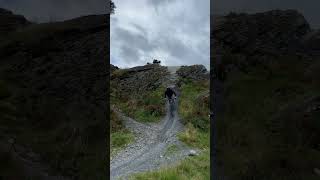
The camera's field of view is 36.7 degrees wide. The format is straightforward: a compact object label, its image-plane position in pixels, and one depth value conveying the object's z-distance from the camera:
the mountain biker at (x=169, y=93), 29.52
